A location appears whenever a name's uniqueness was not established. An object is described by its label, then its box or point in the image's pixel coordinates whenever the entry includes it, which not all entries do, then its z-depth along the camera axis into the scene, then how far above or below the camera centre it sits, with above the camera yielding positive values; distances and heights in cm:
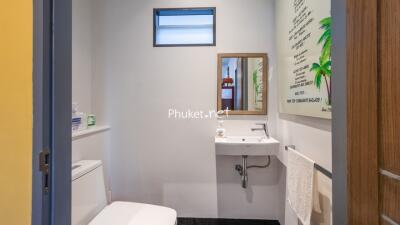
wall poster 113 +31
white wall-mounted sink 198 -33
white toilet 148 -72
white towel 127 -46
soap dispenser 223 -19
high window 232 +84
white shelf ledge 170 -18
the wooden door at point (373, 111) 49 -1
